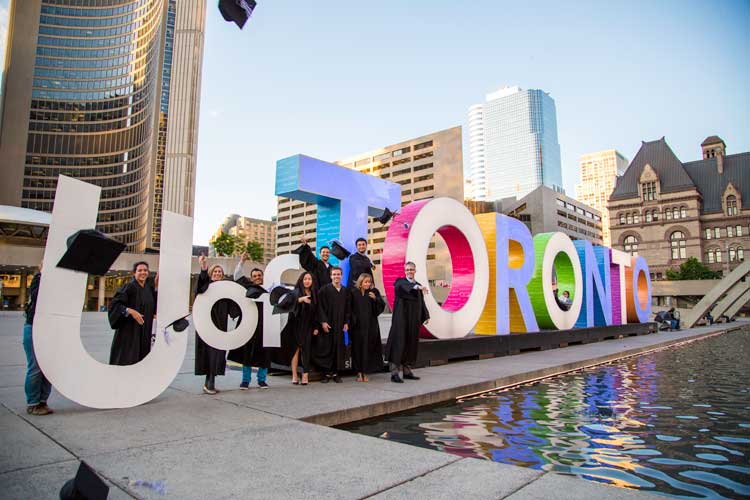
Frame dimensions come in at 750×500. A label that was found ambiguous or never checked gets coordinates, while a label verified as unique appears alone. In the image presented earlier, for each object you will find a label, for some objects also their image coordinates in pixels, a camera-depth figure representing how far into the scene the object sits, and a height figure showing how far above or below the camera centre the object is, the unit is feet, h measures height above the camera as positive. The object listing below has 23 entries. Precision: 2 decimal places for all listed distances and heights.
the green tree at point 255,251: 258.14 +31.15
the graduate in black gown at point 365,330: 23.44 -1.21
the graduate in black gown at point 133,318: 16.97 -0.49
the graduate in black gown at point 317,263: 23.56 +2.23
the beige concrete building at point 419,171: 298.97 +94.10
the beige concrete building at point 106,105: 292.40 +134.53
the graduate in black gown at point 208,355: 19.39 -2.10
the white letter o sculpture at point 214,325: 19.17 -0.49
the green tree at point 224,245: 244.63 +32.11
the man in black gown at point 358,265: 25.29 +2.28
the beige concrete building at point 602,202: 644.44 +149.24
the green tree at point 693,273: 232.12 +18.72
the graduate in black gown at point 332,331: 22.65 -1.22
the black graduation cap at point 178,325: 17.93 -0.78
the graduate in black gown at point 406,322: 23.26 -0.78
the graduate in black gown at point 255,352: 21.08 -2.16
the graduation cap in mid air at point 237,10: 19.36 +12.66
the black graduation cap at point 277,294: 21.31 +0.55
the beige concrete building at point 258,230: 576.20 +96.23
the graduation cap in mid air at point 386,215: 29.84 +5.94
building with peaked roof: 271.28 +61.71
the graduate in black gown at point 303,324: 21.74 -0.87
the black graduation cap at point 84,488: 6.94 -2.80
